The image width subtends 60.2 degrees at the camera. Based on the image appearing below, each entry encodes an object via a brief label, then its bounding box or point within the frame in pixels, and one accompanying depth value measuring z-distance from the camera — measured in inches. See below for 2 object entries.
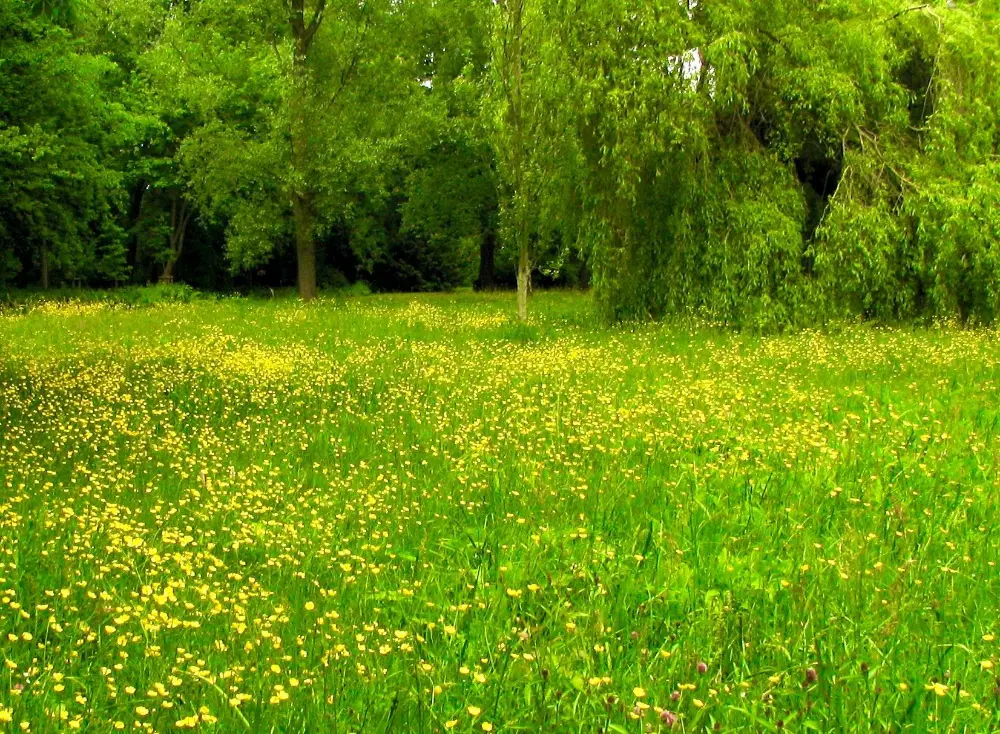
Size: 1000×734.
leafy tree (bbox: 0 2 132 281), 819.4
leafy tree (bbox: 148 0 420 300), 949.8
